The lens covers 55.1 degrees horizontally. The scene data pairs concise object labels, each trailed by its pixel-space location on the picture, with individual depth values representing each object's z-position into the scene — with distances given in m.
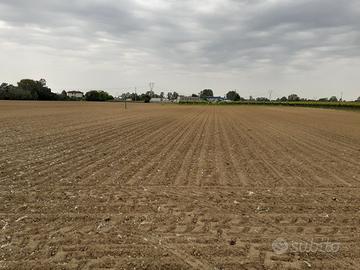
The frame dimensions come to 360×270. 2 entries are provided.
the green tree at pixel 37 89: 135.38
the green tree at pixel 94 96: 168.00
